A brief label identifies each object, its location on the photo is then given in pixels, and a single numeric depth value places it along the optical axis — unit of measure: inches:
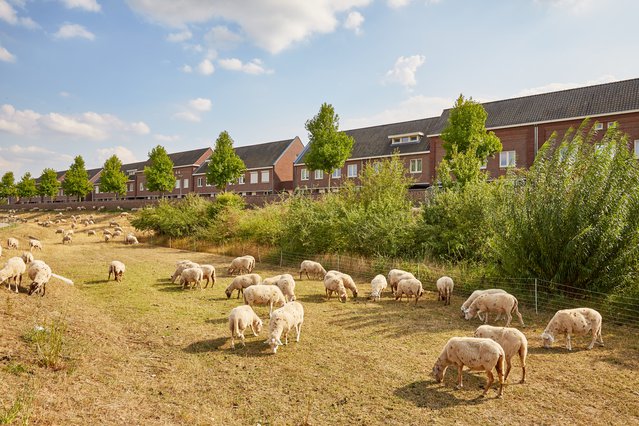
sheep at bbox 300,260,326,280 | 800.9
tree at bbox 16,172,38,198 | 3993.6
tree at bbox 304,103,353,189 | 1889.8
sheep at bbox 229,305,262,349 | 395.5
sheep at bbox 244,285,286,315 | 488.7
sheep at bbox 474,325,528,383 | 325.7
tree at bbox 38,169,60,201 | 3759.8
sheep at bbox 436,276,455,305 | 600.4
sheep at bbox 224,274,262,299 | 600.7
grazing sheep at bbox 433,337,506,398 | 301.9
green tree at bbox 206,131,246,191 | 2359.7
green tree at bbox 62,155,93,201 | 3361.2
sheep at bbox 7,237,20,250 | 1151.0
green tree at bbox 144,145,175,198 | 2736.2
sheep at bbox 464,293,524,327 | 471.2
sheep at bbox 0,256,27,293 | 533.2
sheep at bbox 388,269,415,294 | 645.9
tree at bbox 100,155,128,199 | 3117.6
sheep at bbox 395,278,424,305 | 588.7
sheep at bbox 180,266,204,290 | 658.8
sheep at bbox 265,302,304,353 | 385.7
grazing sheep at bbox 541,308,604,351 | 401.1
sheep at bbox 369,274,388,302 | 618.2
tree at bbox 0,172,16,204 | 4178.2
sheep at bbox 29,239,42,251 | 1169.0
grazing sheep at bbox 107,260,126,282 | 708.0
